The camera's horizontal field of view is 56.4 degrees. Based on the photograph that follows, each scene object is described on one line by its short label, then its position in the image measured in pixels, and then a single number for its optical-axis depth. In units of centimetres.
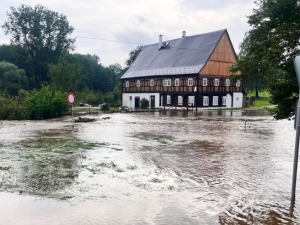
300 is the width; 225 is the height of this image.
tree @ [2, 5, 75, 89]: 5322
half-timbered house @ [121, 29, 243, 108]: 4184
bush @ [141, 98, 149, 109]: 4541
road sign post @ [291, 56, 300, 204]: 523
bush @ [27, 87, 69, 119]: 2734
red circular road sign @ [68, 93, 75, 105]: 1938
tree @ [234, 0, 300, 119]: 833
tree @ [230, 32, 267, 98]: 1259
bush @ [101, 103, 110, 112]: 3759
